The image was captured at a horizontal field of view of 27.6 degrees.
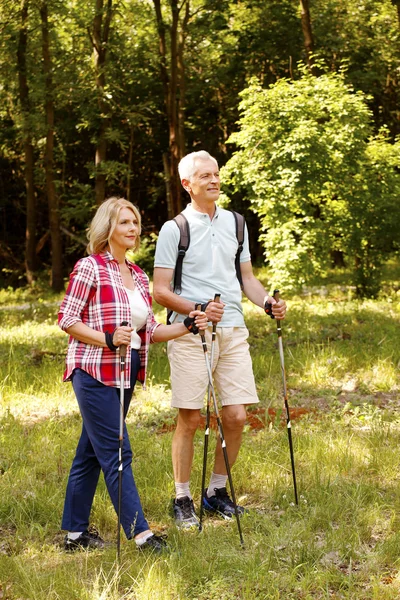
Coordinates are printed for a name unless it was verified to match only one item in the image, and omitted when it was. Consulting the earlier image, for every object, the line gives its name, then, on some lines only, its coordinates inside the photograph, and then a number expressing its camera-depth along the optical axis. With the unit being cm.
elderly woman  398
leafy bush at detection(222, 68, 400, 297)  1290
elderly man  451
